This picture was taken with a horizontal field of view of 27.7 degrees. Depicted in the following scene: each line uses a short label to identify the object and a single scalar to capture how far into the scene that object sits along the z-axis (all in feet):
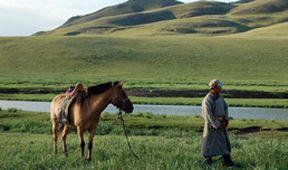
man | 52.26
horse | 55.77
